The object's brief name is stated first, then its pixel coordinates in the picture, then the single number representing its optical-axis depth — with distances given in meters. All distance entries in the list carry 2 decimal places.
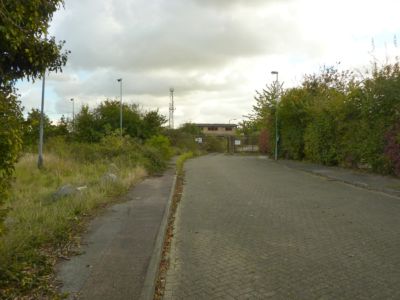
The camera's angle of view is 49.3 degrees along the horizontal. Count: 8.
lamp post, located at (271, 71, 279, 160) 31.85
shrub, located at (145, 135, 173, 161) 29.31
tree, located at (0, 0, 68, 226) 4.36
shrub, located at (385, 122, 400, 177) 15.91
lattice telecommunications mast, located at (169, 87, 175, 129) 70.38
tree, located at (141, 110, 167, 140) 36.88
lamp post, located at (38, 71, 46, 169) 18.94
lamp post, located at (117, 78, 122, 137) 33.03
